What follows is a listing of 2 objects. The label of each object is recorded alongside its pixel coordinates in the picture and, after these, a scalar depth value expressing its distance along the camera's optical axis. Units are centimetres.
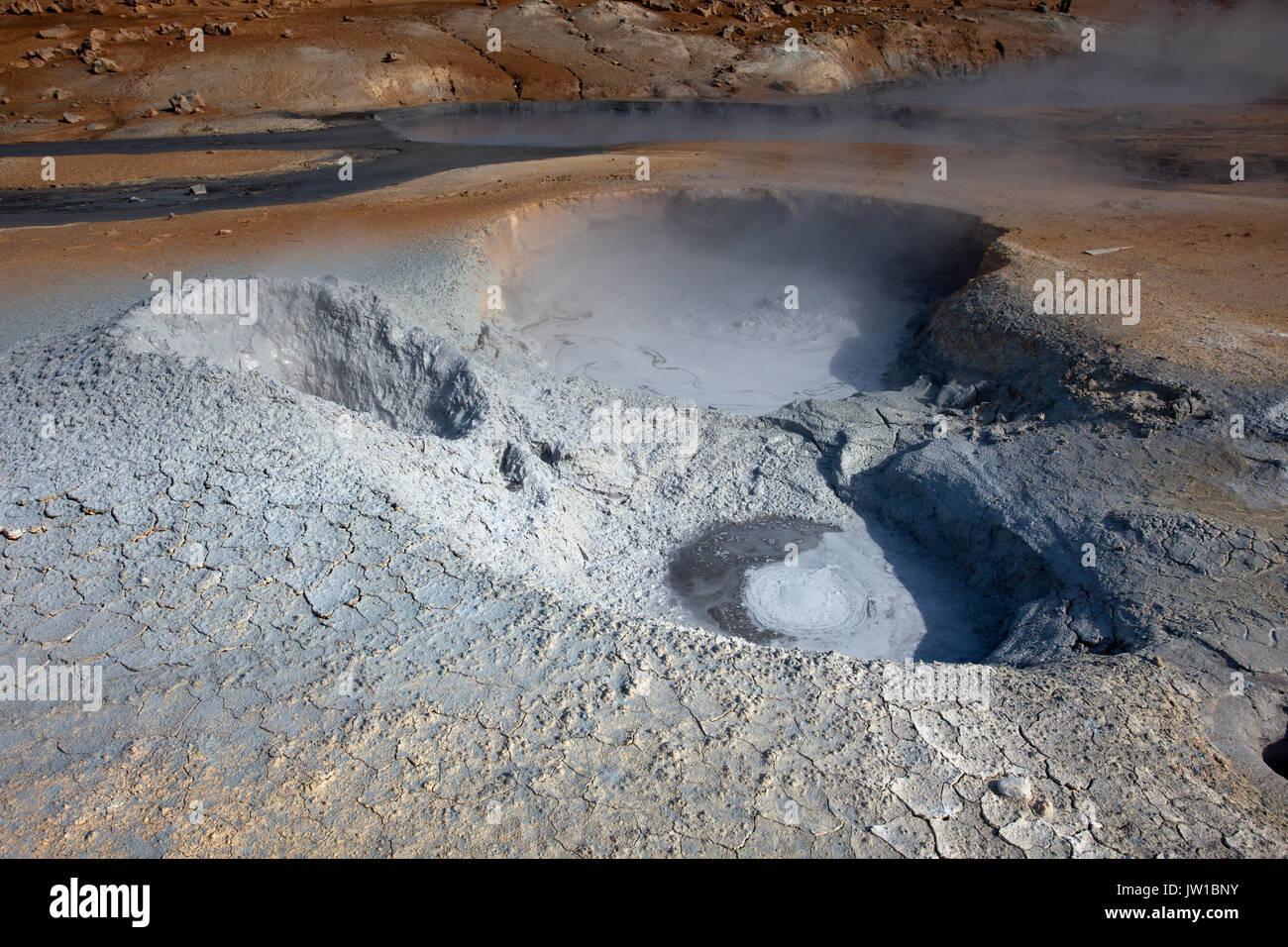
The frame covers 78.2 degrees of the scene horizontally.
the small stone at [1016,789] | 221
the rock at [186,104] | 1355
